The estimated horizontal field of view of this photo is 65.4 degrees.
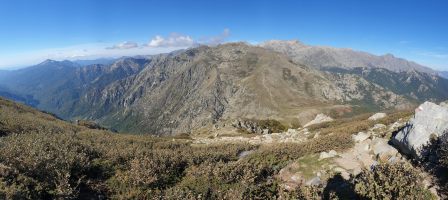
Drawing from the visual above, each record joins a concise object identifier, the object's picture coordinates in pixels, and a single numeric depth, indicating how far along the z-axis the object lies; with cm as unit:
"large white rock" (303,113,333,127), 8996
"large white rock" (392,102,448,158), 2517
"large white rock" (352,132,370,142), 3369
